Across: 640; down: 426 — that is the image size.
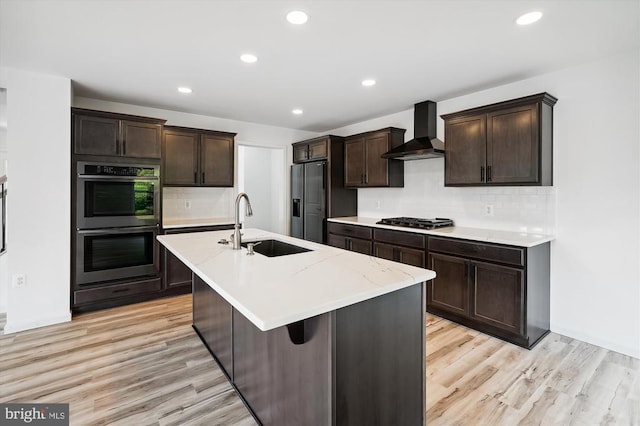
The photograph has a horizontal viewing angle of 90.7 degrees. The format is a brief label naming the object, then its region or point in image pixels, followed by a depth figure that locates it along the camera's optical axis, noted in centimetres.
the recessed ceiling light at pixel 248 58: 266
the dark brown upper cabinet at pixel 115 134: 334
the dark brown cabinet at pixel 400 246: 346
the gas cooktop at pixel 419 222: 357
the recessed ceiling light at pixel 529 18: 204
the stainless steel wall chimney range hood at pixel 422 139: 369
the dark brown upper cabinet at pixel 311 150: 497
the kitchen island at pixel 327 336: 128
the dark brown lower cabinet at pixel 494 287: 270
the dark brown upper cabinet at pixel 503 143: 284
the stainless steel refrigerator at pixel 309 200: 496
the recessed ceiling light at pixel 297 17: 204
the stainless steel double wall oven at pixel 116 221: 338
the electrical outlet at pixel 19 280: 303
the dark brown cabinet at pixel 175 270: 392
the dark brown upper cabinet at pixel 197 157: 417
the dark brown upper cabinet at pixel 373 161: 432
